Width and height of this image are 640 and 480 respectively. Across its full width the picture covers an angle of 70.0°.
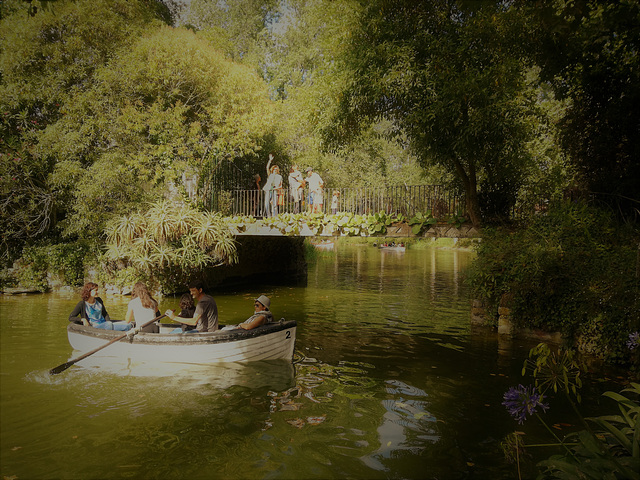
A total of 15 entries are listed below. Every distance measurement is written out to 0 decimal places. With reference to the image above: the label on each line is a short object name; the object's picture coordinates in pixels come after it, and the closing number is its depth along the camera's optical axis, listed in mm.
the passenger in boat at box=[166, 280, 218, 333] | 8586
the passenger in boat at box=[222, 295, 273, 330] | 8555
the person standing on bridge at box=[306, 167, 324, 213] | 17078
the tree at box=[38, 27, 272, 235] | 16906
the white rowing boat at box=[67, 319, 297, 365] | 8266
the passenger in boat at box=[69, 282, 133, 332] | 9125
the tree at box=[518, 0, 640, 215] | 11164
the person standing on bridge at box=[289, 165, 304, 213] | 18805
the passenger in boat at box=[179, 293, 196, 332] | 9023
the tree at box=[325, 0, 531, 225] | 11781
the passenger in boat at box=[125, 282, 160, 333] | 8875
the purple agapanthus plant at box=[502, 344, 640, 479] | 3383
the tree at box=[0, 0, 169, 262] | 16906
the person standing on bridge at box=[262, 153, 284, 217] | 18005
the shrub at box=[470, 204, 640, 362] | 9086
